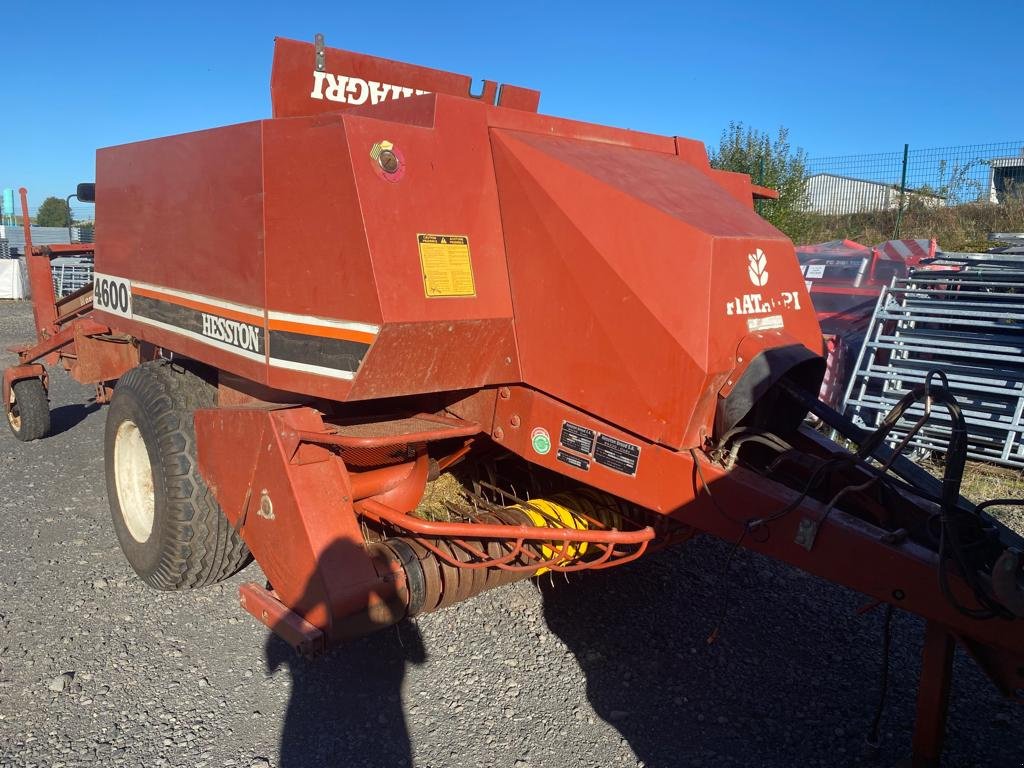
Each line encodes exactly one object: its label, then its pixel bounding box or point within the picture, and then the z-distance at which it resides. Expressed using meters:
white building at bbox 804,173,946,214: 14.02
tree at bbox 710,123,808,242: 13.20
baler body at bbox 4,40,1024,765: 2.42
